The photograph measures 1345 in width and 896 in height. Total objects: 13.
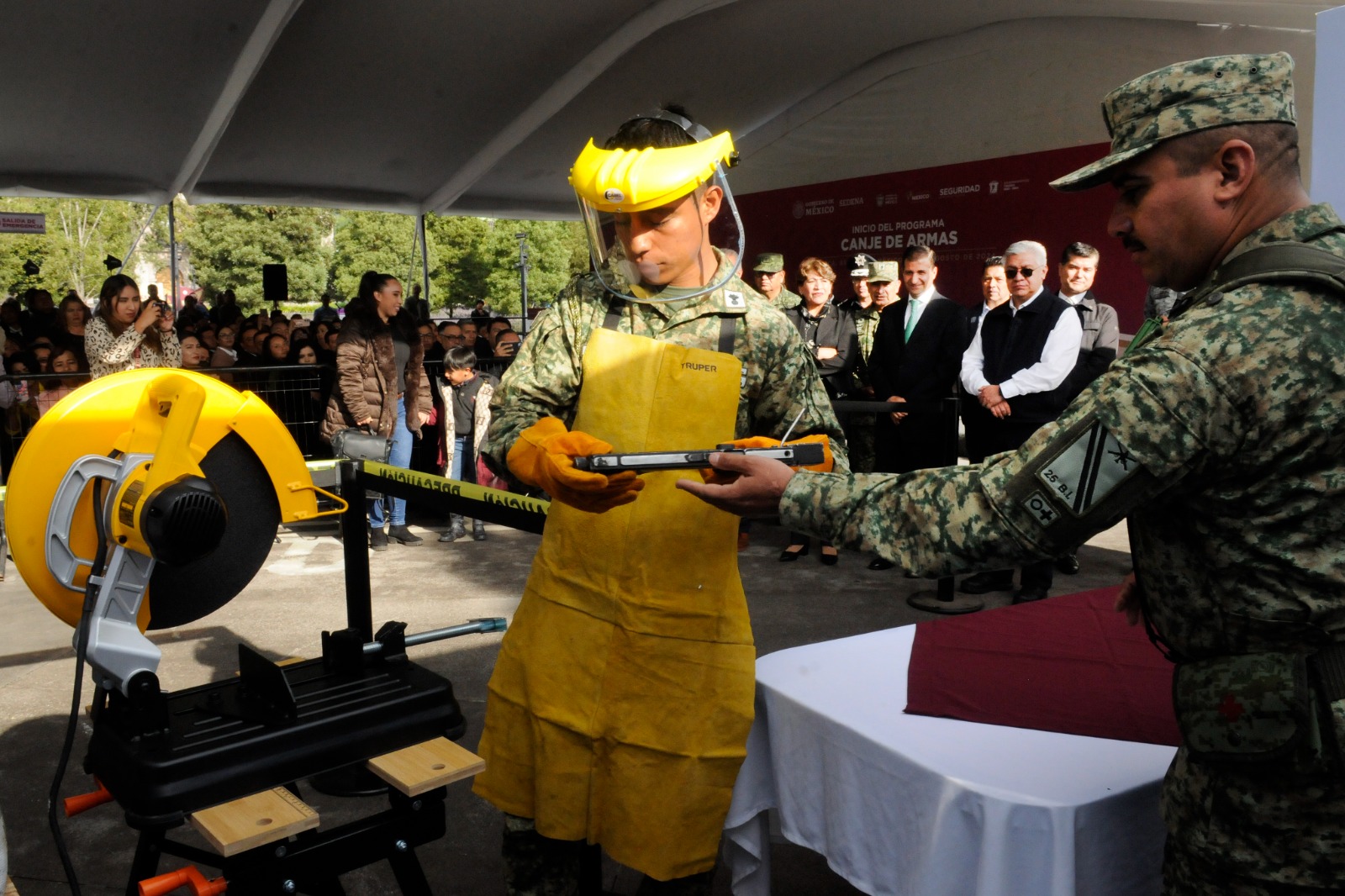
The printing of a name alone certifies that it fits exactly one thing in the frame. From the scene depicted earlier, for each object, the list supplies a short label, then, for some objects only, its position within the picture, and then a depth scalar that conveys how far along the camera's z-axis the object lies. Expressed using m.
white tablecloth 1.65
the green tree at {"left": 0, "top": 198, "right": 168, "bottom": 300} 52.09
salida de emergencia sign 14.12
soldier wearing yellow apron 2.15
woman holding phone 7.04
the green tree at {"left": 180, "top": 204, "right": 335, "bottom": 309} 58.34
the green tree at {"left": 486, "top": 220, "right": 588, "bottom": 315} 51.09
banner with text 9.13
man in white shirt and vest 5.84
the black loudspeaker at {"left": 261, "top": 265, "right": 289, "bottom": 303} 17.58
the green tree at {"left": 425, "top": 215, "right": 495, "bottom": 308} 50.41
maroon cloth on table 1.97
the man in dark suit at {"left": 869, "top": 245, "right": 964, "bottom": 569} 6.56
